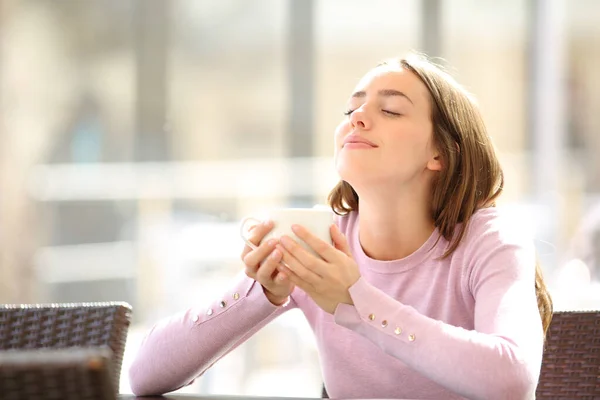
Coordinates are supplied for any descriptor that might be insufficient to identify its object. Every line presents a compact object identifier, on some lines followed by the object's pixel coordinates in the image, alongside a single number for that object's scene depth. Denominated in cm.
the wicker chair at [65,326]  335
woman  324
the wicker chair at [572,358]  347
